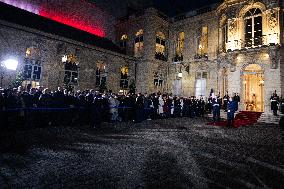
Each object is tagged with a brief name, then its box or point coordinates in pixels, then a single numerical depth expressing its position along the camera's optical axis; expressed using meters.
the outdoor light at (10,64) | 15.63
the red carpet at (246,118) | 14.84
